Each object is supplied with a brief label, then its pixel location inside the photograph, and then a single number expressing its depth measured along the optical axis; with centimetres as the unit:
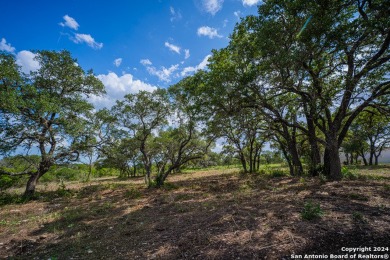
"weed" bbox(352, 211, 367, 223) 389
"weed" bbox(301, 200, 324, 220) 421
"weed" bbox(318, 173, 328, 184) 927
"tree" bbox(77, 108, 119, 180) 1400
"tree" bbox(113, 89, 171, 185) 1483
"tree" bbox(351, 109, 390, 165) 2206
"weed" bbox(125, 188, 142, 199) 1173
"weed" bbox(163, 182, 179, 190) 1413
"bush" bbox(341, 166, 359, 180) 1026
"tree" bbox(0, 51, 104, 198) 1083
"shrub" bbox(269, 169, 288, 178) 1479
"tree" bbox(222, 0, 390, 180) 657
